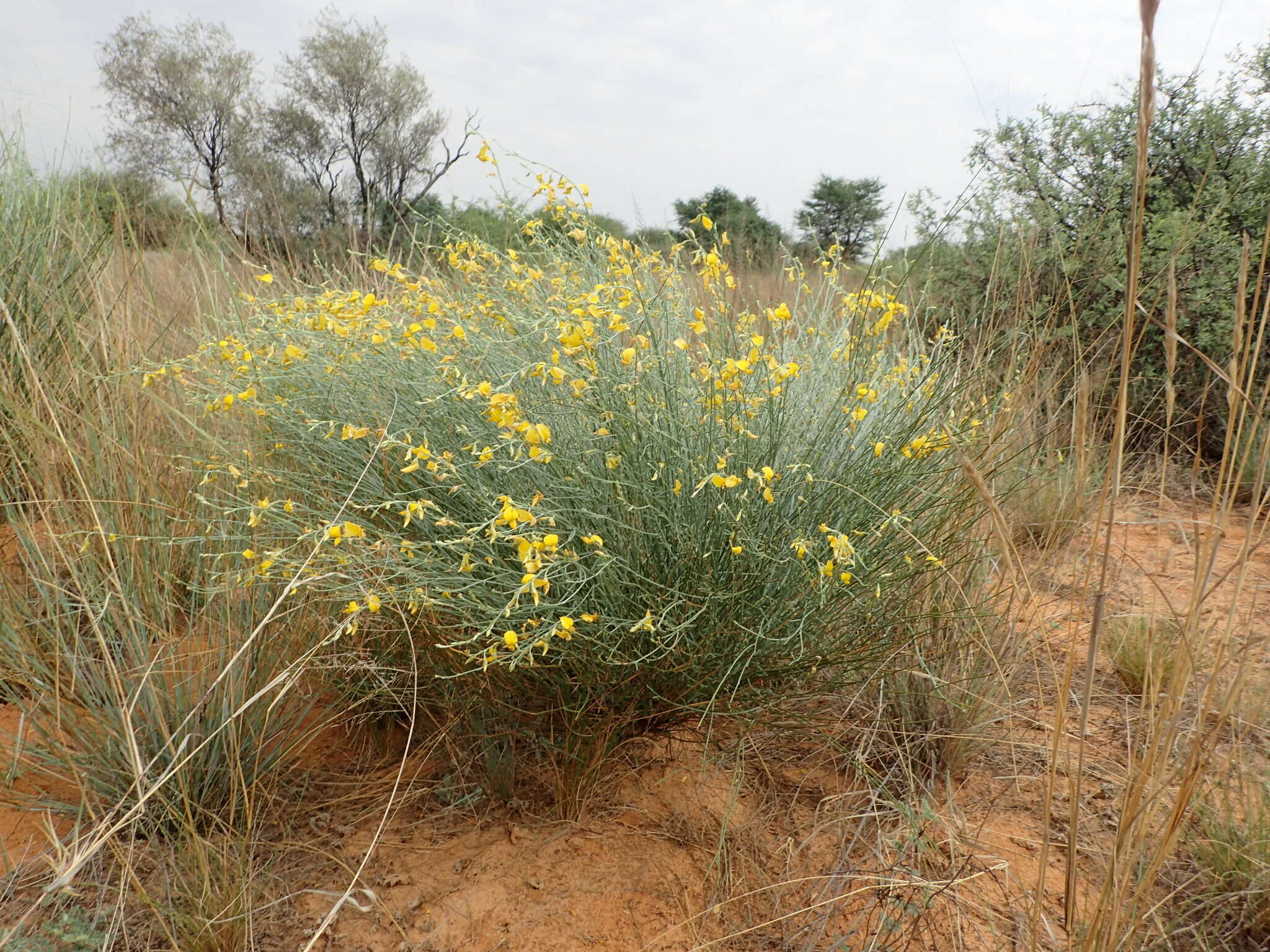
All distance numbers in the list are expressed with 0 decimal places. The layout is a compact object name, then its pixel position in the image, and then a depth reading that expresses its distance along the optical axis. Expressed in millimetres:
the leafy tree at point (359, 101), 17562
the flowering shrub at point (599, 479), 1727
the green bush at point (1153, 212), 4242
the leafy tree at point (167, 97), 18438
